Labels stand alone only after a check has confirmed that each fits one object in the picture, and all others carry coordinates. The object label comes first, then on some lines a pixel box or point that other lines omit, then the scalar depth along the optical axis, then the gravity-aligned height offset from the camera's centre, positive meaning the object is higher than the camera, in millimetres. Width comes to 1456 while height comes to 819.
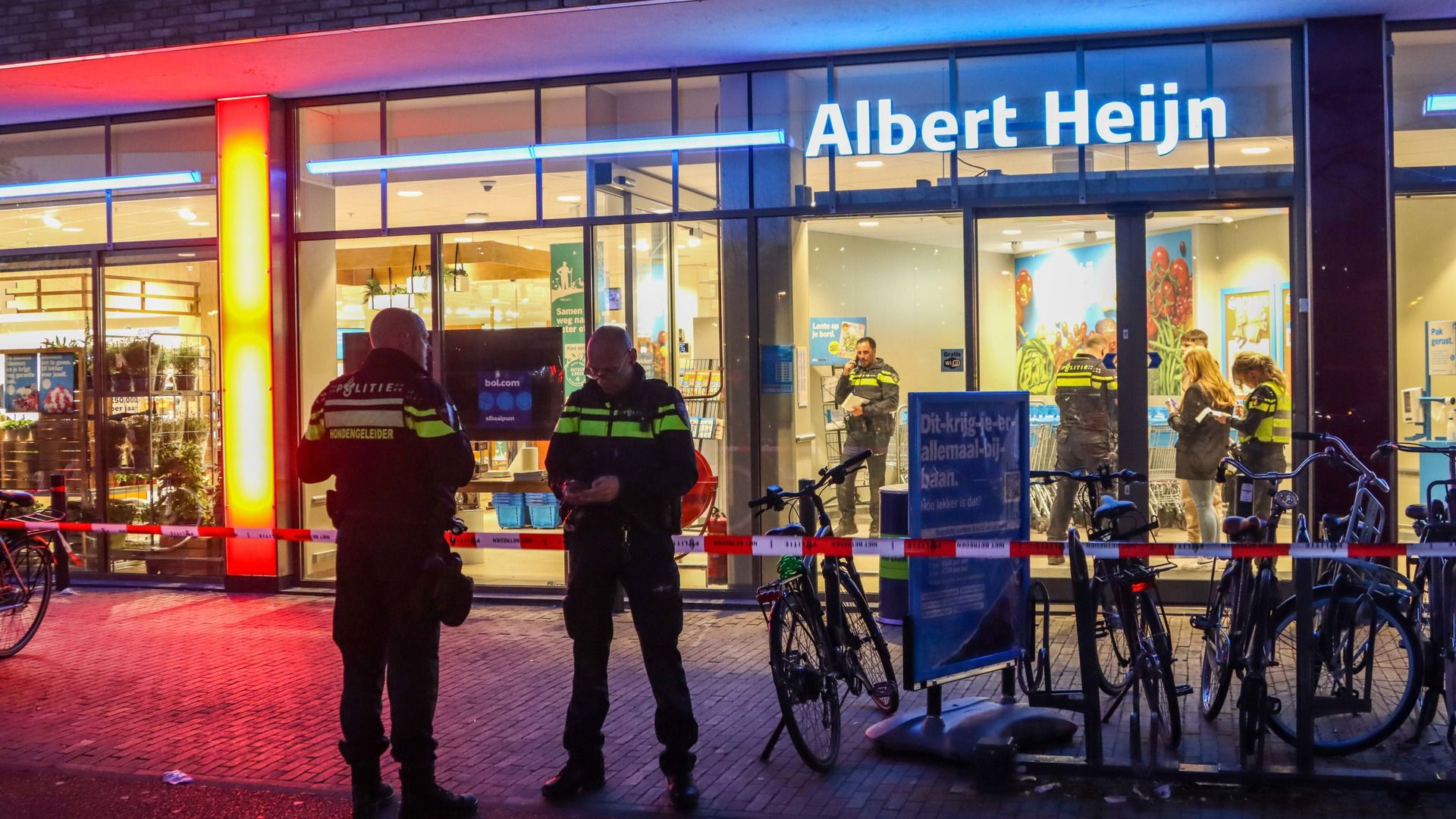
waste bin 7637 -762
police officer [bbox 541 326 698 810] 5414 -536
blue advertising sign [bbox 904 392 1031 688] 5785 -544
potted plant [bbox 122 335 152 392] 11719 +488
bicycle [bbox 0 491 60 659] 8617 -1152
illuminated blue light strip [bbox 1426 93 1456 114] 9258 +2123
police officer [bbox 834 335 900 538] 10266 -78
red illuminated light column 11000 +875
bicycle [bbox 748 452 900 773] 5633 -1097
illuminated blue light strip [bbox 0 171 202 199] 11281 +2092
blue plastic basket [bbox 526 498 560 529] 10938 -906
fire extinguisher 10375 -1248
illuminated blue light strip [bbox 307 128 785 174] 10055 +2109
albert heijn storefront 9398 +1285
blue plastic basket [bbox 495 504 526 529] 11057 -922
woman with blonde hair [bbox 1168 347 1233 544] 9797 -224
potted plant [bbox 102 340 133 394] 11797 +450
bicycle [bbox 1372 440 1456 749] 5645 -991
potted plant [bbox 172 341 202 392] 11578 +455
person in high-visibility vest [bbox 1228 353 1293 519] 9625 -131
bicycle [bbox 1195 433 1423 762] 5645 -1153
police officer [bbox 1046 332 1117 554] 9969 -60
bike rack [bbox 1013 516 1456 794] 5227 -1520
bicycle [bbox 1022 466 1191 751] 5875 -1027
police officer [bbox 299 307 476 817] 5219 -582
